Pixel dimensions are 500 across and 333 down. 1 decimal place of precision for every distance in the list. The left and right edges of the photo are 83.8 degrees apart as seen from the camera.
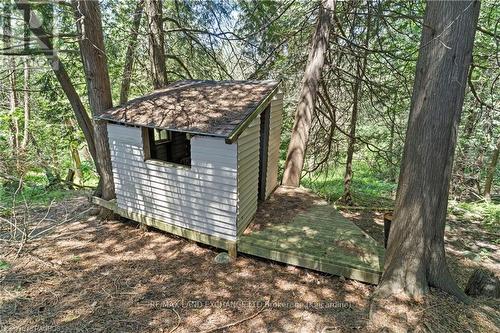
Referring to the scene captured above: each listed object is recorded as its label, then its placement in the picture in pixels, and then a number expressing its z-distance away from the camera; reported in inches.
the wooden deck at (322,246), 172.0
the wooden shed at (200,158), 187.8
